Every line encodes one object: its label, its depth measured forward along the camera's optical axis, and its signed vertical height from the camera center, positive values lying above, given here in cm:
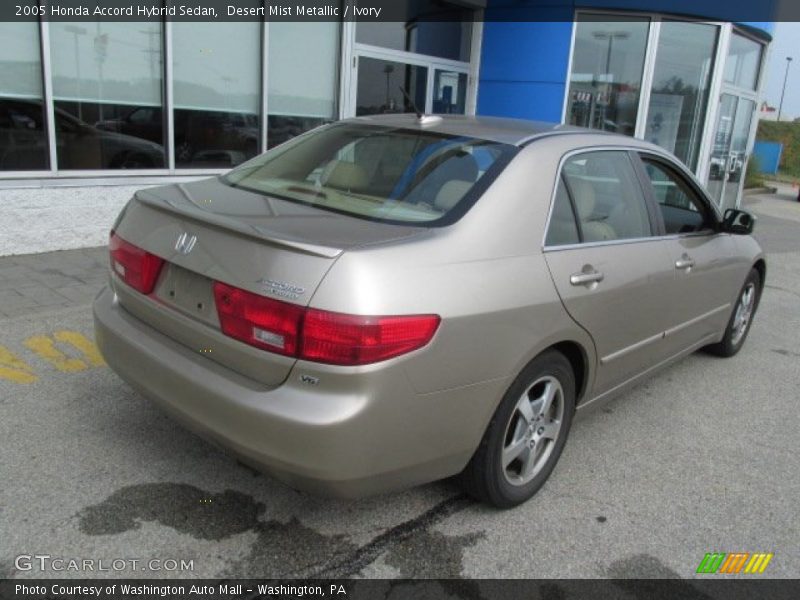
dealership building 658 +25
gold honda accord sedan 230 -69
